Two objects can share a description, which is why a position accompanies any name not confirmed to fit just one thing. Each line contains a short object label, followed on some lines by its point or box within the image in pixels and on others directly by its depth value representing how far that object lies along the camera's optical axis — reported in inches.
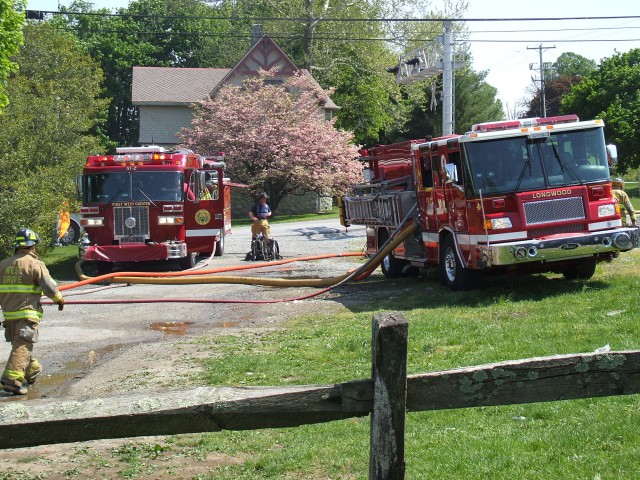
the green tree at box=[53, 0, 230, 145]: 2832.2
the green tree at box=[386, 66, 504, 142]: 2255.4
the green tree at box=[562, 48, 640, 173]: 1828.2
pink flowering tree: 1659.7
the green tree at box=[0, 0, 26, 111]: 783.1
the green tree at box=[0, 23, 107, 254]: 891.4
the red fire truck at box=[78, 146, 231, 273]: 828.6
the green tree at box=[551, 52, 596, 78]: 4447.1
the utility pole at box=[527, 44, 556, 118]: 2624.3
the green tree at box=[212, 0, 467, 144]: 2069.4
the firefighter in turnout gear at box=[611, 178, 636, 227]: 699.4
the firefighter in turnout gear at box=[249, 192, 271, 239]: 908.0
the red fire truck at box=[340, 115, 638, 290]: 541.6
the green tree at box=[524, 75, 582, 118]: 3041.3
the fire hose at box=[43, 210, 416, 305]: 650.2
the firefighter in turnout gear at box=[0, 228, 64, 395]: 370.0
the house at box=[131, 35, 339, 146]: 1891.0
